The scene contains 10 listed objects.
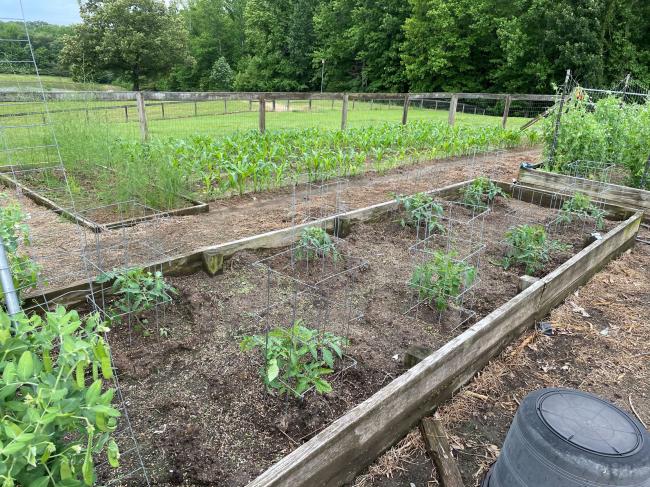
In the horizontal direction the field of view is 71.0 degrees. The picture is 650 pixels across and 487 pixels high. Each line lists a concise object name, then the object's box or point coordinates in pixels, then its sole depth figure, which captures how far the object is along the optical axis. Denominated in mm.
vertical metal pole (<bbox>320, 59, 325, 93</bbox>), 40500
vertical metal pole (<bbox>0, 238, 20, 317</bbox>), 1734
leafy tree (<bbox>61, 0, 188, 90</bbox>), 36938
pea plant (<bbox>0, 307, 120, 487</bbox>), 1032
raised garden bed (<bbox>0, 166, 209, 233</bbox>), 5094
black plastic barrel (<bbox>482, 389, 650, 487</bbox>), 1660
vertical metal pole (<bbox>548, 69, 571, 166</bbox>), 7347
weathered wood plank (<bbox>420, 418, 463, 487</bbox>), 2334
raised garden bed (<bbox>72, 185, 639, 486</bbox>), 2160
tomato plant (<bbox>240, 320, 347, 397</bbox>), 2344
